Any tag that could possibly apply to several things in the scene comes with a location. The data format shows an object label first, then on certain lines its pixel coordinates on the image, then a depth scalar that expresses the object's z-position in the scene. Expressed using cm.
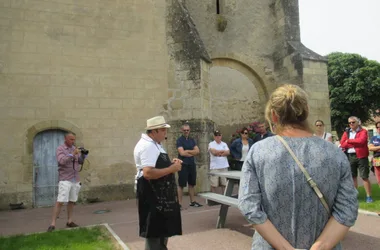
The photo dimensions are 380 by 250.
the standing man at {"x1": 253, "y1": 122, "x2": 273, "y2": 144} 697
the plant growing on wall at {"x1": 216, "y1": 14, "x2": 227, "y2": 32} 1188
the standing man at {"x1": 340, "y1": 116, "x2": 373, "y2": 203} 640
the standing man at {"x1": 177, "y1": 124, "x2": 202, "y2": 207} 702
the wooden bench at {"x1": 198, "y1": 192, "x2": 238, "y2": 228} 487
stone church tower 784
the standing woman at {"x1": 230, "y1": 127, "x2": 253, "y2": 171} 714
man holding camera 545
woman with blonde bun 161
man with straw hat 309
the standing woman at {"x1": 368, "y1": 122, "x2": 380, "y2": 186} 595
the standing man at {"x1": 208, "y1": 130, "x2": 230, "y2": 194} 749
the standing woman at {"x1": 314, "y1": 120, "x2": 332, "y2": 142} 656
